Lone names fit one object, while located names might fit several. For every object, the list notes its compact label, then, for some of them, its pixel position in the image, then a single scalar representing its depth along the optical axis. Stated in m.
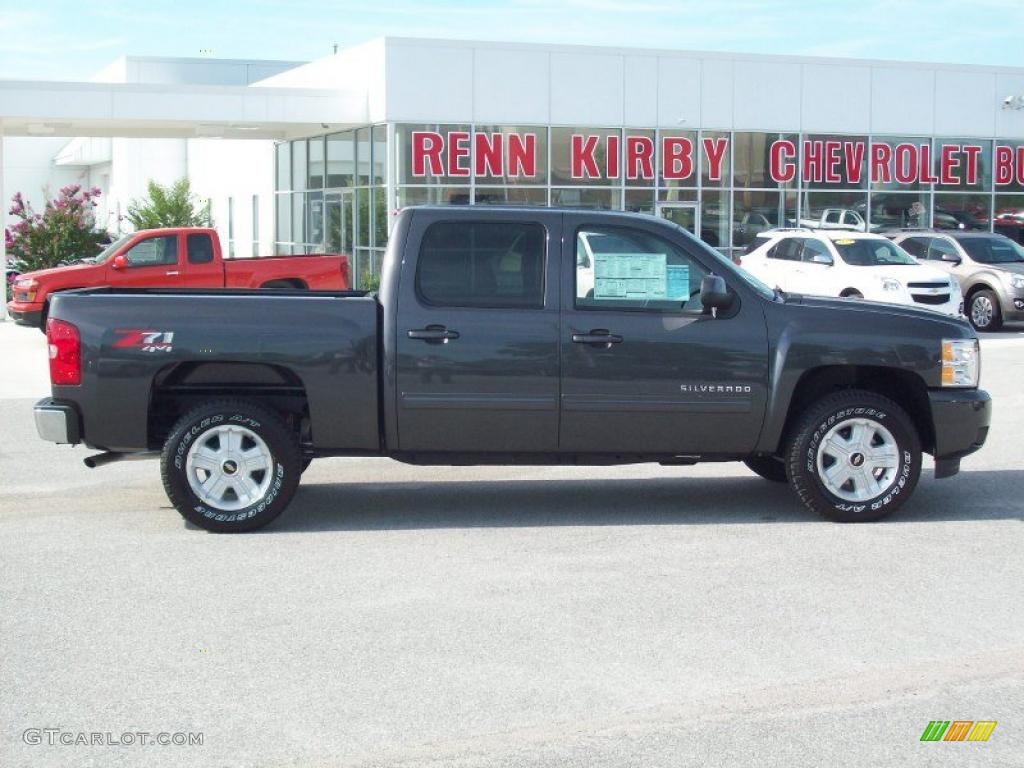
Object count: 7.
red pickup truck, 21.34
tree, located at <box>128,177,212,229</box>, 41.16
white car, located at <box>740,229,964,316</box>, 22.31
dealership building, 29.39
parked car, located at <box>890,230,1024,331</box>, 24.00
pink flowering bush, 30.02
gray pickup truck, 7.98
